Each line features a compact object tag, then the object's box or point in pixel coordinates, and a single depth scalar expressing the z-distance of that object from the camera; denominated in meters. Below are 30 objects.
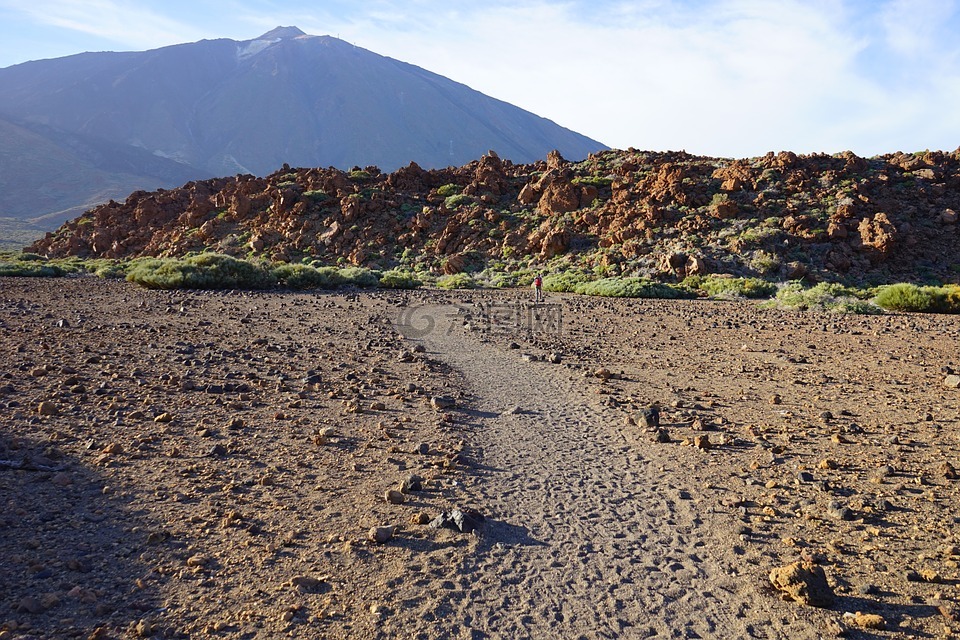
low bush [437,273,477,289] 25.42
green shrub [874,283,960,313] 16.41
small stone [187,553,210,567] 3.40
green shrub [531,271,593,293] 24.16
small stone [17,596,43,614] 2.90
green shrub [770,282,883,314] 16.18
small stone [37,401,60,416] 5.74
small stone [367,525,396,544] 3.79
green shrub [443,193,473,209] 35.12
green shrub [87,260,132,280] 26.14
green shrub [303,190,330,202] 36.73
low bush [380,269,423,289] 24.42
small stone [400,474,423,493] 4.53
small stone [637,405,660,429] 6.20
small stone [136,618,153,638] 2.80
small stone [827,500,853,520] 4.18
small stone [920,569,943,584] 3.42
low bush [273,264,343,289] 22.81
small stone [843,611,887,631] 3.01
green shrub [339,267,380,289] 24.22
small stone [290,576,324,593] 3.26
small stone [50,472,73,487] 4.30
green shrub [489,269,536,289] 25.89
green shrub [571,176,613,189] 33.84
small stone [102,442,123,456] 4.89
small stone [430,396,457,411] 6.79
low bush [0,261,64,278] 24.53
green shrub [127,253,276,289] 20.98
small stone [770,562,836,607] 3.21
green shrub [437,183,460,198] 37.28
